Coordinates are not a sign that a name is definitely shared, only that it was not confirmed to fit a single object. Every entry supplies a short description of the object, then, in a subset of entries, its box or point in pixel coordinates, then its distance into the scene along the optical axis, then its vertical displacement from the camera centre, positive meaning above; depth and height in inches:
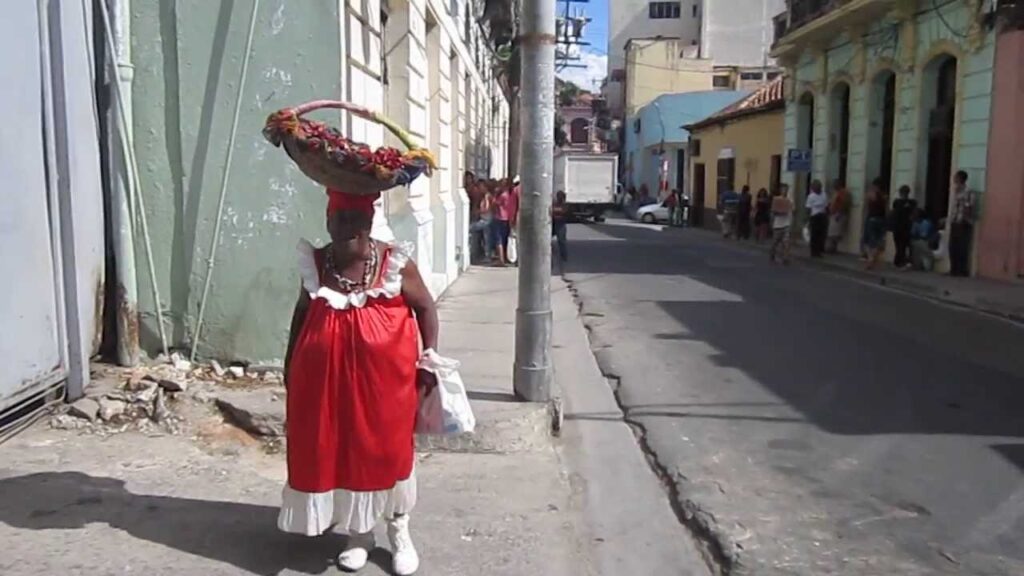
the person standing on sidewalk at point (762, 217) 1048.2 -49.6
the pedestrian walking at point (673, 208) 1553.9 -61.1
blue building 1870.1 +93.1
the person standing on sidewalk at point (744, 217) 1121.4 -53.7
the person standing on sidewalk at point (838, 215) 823.7 -37.4
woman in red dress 141.0 -31.9
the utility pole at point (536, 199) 239.1 -7.5
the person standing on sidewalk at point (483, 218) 666.2 -35.3
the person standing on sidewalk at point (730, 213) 1165.7 -52.2
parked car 1631.4 -75.1
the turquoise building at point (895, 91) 645.3 +66.0
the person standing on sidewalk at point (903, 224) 693.9 -37.1
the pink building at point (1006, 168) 585.3 +3.6
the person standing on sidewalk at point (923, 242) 674.8 -49.3
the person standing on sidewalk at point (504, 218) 647.1 -33.8
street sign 928.9 +10.4
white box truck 1584.6 -20.8
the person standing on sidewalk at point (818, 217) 813.9 -38.9
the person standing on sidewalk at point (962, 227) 626.5 -35.6
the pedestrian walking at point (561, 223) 677.3 -38.5
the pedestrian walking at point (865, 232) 734.5 -47.0
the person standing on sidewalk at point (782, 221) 738.8 -39.2
